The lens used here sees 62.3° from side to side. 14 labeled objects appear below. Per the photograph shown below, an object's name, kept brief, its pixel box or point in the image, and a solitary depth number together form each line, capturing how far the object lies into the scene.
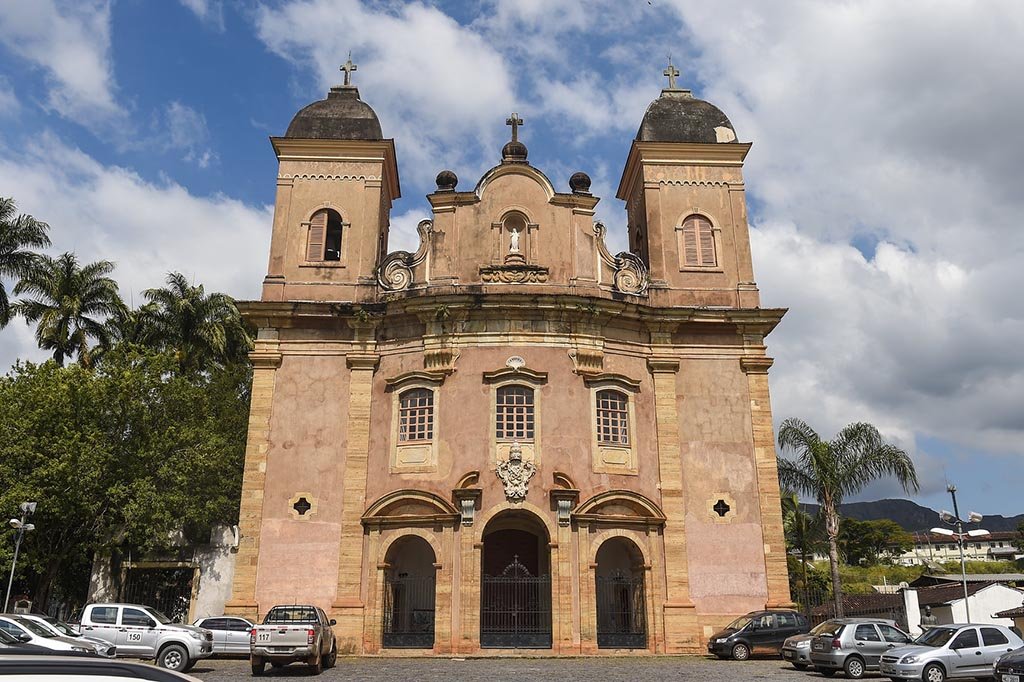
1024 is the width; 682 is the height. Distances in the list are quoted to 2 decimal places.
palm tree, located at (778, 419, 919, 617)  29.42
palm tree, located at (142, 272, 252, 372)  34.84
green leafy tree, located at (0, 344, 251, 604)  25.91
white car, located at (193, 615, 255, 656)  21.23
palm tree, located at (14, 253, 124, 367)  33.69
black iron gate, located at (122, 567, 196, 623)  27.42
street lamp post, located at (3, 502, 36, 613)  22.63
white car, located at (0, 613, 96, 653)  14.60
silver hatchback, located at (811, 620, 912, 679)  18.11
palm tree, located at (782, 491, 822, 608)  38.28
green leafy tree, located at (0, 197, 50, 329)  34.47
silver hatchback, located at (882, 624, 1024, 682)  16.06
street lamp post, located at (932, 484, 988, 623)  24.06
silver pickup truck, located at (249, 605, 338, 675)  16.83
